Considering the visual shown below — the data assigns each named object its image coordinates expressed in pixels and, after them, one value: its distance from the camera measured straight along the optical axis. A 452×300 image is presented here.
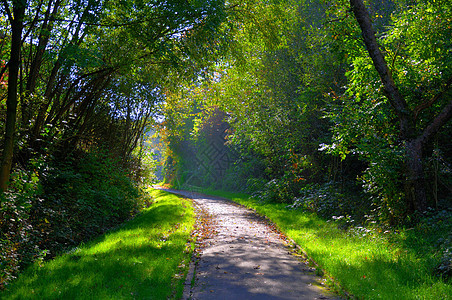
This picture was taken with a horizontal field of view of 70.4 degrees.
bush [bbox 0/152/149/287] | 6.75
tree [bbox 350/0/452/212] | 8.85
